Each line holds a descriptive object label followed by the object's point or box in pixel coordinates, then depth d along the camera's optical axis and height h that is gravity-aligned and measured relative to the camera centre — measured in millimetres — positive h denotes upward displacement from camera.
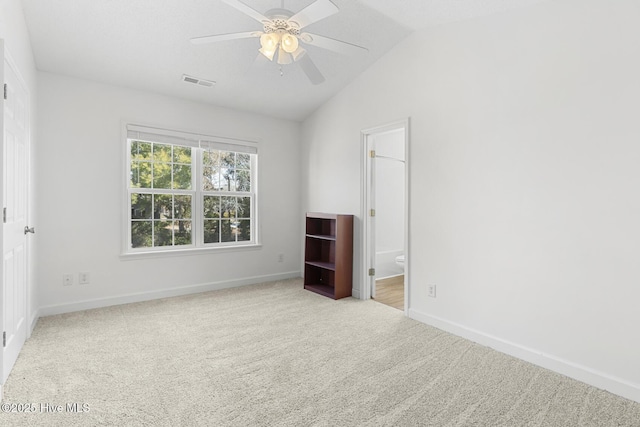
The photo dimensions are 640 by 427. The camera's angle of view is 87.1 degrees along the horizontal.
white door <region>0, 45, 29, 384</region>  2156 -49
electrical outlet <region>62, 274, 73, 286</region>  3477 -714
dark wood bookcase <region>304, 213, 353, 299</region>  4094 -580
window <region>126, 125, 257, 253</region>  3955 +254
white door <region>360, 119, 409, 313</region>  4008 -34
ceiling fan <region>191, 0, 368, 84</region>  1884 +1116
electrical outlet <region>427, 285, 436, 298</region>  3229 -769
